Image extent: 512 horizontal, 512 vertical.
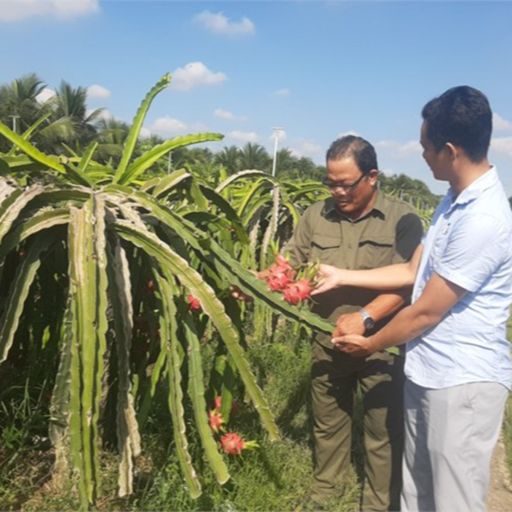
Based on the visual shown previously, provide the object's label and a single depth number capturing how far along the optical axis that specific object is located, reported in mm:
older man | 2430
